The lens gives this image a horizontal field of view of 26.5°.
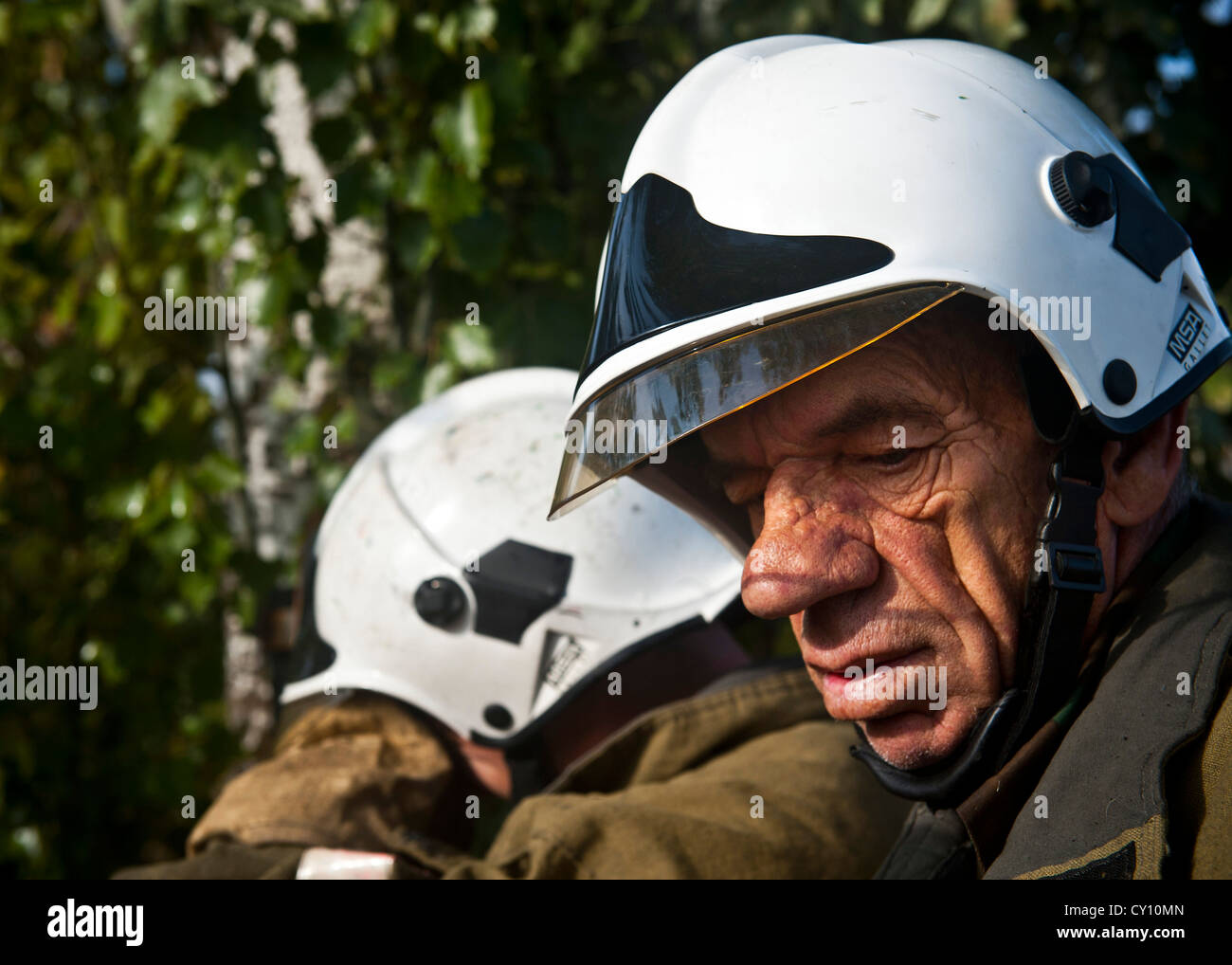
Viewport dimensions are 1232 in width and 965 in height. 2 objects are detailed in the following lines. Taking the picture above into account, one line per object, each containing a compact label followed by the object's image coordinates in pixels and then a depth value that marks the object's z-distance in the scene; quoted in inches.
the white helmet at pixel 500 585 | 53.7
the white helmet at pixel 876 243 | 42.4
